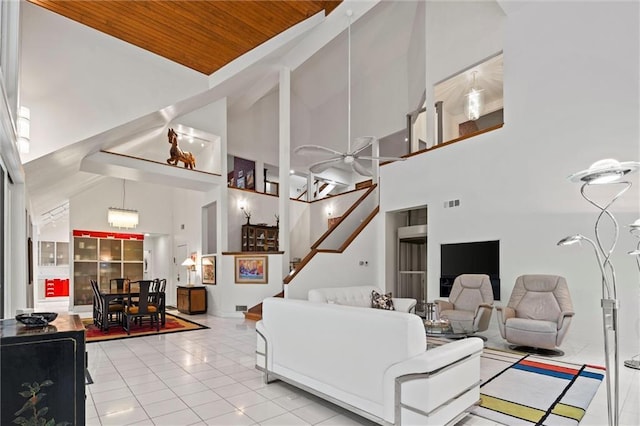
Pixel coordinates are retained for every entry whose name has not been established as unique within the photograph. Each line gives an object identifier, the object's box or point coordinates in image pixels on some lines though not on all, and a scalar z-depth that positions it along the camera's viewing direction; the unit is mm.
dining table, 7031
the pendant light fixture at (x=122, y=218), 9305
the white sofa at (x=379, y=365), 2502
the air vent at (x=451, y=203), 6934
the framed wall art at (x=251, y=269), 8914
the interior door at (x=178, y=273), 11289
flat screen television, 6320
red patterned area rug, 6621
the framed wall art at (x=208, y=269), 9594
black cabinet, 2082
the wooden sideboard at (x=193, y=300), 9445
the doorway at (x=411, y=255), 8508
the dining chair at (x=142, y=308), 7167
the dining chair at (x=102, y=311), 7170
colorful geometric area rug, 3031
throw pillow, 5746
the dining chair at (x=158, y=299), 7604
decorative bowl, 2463
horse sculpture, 9078
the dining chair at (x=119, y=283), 8861
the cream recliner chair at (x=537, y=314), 4742
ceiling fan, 6285
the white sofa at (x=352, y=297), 5324
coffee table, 4680
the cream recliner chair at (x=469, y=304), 5555
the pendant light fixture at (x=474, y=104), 8312
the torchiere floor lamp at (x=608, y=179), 2068
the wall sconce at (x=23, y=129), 3965
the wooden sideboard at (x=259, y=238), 10656
